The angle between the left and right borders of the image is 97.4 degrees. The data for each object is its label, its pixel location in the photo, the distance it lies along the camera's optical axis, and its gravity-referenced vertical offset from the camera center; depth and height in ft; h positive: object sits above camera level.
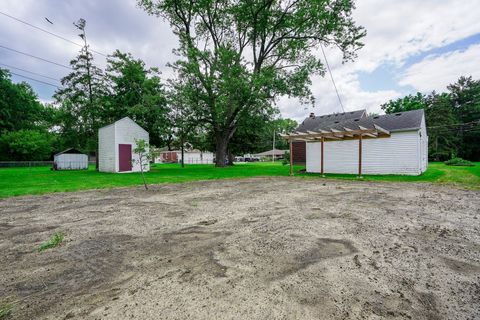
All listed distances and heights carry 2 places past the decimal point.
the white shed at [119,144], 53.72 +3.86
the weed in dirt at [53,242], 9.84 -4.08
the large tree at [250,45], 53.21 +31.83
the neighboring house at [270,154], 183.27 +3.66
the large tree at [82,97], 61.00 +18.62
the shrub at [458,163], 68.92 -1.85
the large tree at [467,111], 103.55 +25.59
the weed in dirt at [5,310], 5.45 -4.02
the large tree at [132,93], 62.39 +20.63
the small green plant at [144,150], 27.94 +1.19
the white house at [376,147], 42.16 +2.40
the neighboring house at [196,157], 161.77 +1.34
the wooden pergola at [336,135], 38.01 +4.79
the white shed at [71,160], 71.20 -0.24
